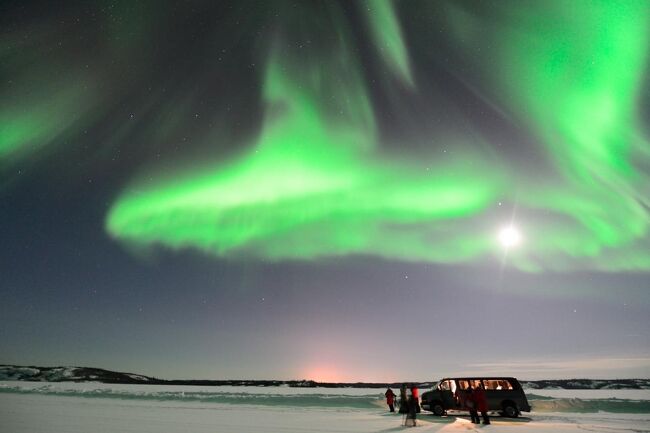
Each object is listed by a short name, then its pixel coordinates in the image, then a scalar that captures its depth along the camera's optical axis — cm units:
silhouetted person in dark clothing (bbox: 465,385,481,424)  2038
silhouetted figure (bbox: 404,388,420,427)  1886
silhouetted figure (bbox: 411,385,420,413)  2115
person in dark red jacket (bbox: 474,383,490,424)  2000
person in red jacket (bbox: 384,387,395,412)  2655
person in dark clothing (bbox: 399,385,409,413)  2262
